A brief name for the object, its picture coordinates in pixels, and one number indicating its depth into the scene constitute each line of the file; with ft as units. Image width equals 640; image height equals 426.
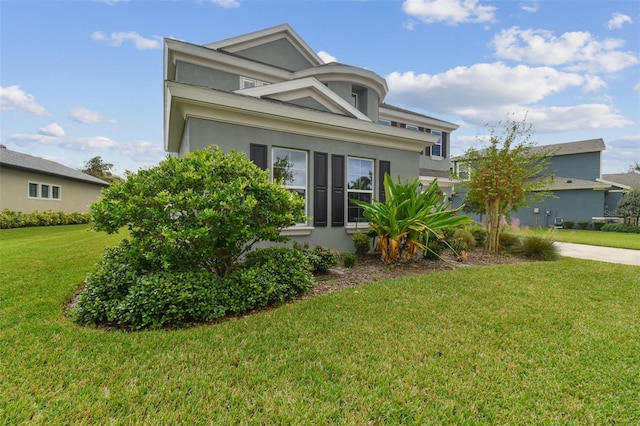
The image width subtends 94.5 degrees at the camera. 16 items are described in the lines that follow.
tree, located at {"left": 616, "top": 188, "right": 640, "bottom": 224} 58.77
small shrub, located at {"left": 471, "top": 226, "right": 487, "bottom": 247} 33.35
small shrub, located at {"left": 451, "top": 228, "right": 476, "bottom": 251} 30.02
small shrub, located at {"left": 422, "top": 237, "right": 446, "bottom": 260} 24.42
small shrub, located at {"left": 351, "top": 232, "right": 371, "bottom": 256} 24.09
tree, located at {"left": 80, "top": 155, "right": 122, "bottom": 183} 126.52
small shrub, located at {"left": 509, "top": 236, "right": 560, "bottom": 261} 27.14
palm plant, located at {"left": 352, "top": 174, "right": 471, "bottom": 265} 21.13
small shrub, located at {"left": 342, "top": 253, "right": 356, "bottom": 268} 21.33
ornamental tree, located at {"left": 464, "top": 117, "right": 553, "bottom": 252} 27.25
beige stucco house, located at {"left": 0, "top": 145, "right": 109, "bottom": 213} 55.67
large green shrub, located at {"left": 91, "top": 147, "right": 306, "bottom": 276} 12.81
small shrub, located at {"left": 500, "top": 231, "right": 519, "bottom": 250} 30.52
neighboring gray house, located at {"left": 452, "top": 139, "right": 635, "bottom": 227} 68.03
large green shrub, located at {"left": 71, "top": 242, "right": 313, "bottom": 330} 11.53
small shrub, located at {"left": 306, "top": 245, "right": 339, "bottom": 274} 19.60
